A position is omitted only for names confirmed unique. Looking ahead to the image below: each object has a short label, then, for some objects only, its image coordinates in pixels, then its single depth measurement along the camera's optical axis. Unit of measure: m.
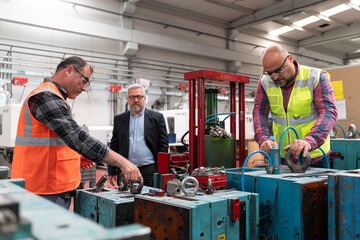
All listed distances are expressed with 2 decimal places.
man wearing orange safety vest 1.48
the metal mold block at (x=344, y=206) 1.25
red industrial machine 2.29
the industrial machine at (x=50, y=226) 0.39
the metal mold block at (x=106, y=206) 1.39
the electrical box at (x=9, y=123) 3.72
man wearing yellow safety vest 1.84
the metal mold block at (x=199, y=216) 1.12
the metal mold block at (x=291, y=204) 1.39
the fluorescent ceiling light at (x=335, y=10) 7.78
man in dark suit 2.72
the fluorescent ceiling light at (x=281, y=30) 9.52
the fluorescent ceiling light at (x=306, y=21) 8.54
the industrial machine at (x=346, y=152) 3.06
